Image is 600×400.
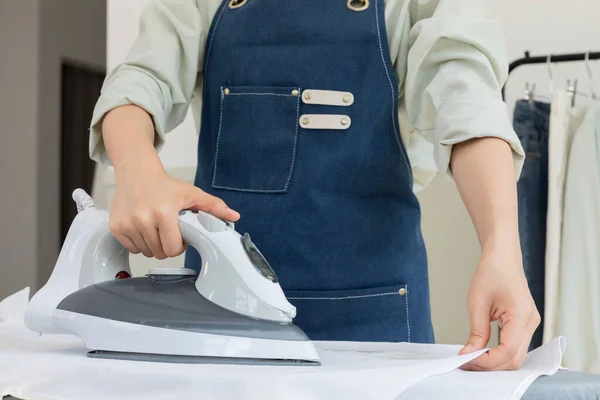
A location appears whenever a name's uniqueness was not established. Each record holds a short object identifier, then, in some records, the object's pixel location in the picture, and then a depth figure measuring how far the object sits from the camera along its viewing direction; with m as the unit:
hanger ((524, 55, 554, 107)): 2.73
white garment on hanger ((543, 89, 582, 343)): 2.64
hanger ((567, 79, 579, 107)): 2.75
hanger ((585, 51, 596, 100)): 2.73
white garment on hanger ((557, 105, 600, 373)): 2.62
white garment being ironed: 1.64
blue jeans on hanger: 2.70
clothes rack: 2.73
